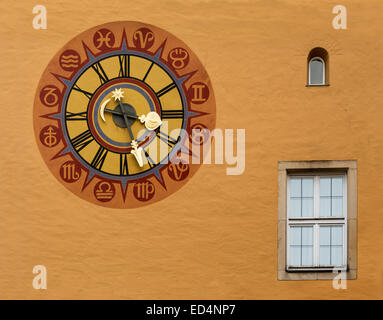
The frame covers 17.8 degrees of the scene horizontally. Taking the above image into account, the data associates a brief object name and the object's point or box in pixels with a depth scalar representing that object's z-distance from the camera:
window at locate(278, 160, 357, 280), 13.21
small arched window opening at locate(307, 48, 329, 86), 13.69
